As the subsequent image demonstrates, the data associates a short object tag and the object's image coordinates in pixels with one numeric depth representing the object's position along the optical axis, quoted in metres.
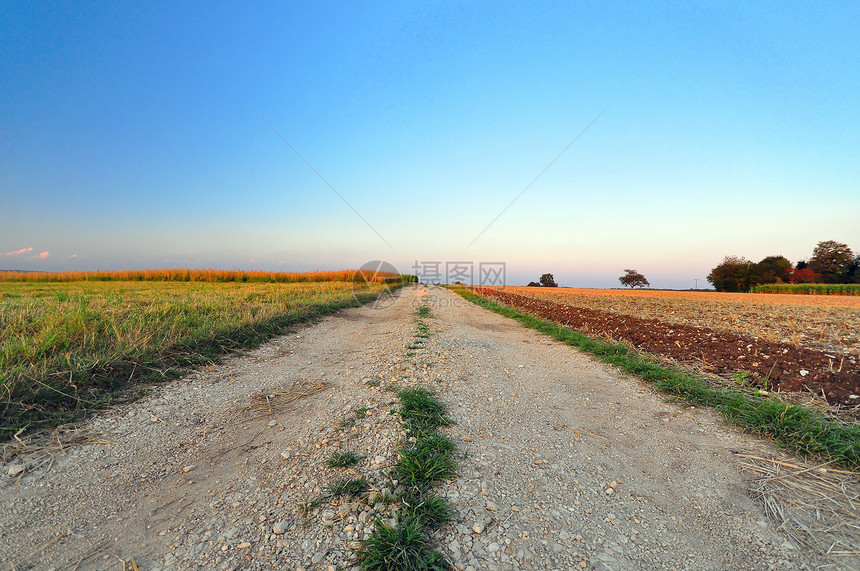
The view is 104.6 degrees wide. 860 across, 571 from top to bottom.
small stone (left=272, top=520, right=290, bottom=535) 2.30
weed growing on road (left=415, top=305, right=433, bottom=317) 15.13
